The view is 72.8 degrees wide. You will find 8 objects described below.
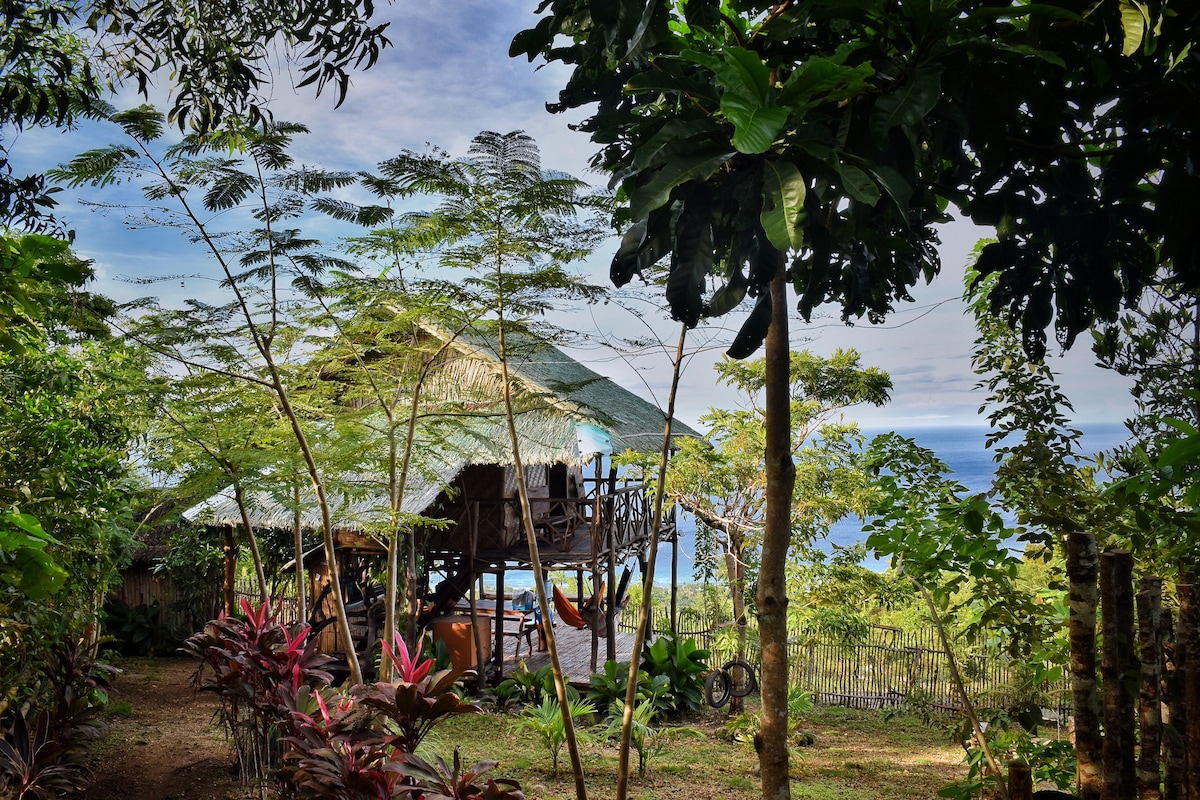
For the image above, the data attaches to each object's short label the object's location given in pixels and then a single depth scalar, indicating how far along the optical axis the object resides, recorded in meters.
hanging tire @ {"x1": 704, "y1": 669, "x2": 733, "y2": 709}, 7.88
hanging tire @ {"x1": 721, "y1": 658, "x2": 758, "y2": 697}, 7.88
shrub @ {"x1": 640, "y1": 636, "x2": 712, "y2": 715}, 7.99
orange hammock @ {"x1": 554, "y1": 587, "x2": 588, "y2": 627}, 9.25
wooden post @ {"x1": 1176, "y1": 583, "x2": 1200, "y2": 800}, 1.79
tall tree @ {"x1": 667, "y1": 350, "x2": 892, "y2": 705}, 8.20
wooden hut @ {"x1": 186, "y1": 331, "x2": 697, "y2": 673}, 8.22
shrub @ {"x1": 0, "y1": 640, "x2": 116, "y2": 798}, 3.32
